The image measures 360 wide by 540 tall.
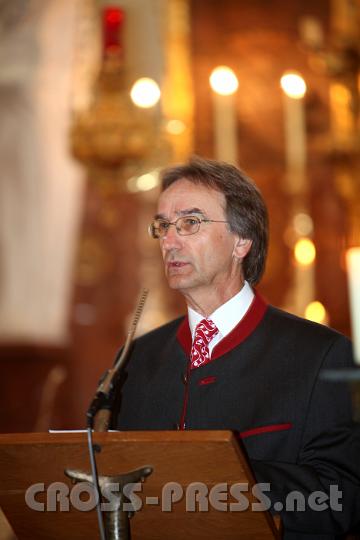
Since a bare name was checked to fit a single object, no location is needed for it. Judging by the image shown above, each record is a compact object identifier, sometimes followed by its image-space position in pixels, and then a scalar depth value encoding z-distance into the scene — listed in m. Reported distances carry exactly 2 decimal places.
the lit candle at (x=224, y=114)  7.84
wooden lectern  6.05
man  6.32
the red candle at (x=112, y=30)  8.05
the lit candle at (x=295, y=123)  7.90
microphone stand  6.10
